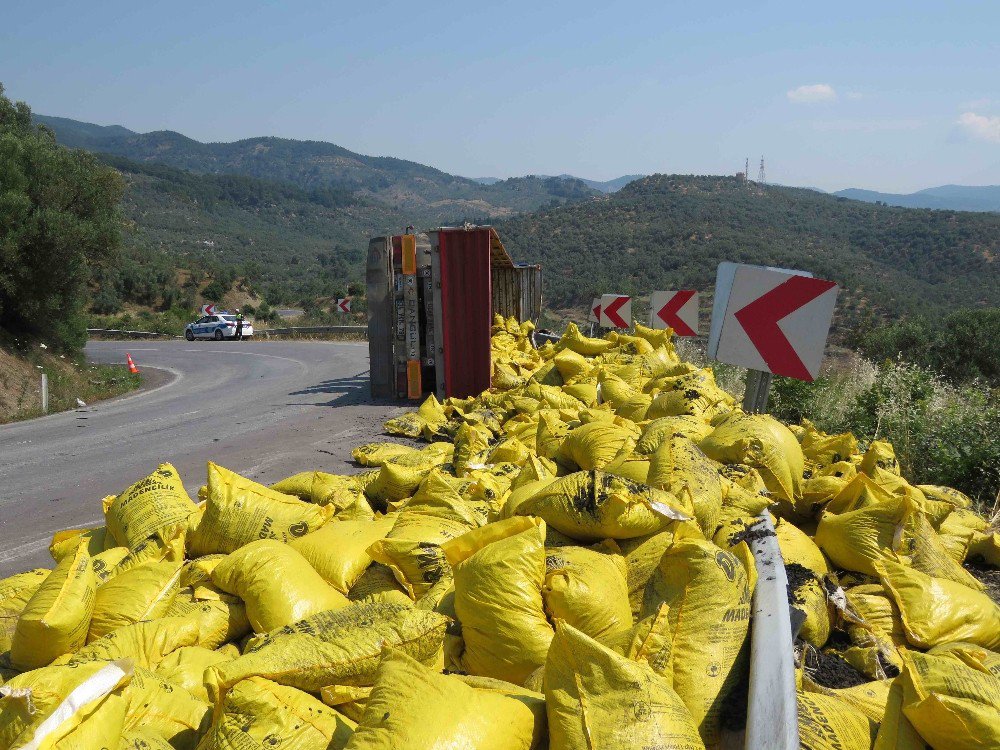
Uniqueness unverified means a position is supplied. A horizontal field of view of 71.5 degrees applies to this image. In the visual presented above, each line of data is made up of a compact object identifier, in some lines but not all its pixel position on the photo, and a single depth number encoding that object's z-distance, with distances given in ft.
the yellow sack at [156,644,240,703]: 7.43
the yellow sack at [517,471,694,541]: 8.98
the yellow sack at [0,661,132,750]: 5.36
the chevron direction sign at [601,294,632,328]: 36.52
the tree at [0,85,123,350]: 45.08
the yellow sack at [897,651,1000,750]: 5.56
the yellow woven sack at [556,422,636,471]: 13.32
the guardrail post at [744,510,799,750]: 5.12
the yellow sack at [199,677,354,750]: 5.77
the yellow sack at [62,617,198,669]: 7.66
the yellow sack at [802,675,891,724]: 6.89
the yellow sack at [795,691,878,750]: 5.97
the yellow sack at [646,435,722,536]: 9.74
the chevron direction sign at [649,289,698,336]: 28.71
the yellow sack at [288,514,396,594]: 9.62
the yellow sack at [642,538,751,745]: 6.40
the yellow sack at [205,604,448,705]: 6.53
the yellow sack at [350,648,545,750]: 5.30
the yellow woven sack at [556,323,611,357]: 28.40
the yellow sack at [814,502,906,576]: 9.81
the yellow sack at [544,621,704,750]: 5.35
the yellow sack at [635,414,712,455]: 12.46
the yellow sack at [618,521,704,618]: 8.29
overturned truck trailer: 30.19
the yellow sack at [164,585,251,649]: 8.63
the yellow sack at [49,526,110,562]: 11.02
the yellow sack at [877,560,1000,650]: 8.75
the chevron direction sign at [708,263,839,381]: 13.93
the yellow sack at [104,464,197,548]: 10.91
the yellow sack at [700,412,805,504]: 11.88
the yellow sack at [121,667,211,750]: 6.43
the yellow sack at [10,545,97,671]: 7.75
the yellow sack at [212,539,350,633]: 8.56
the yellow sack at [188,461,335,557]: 10.89
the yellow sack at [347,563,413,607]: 9.10
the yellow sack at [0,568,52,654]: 8.87
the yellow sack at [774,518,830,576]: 9.84
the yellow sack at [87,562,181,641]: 8.70
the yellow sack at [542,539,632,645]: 7.40
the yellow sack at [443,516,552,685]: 7.30
